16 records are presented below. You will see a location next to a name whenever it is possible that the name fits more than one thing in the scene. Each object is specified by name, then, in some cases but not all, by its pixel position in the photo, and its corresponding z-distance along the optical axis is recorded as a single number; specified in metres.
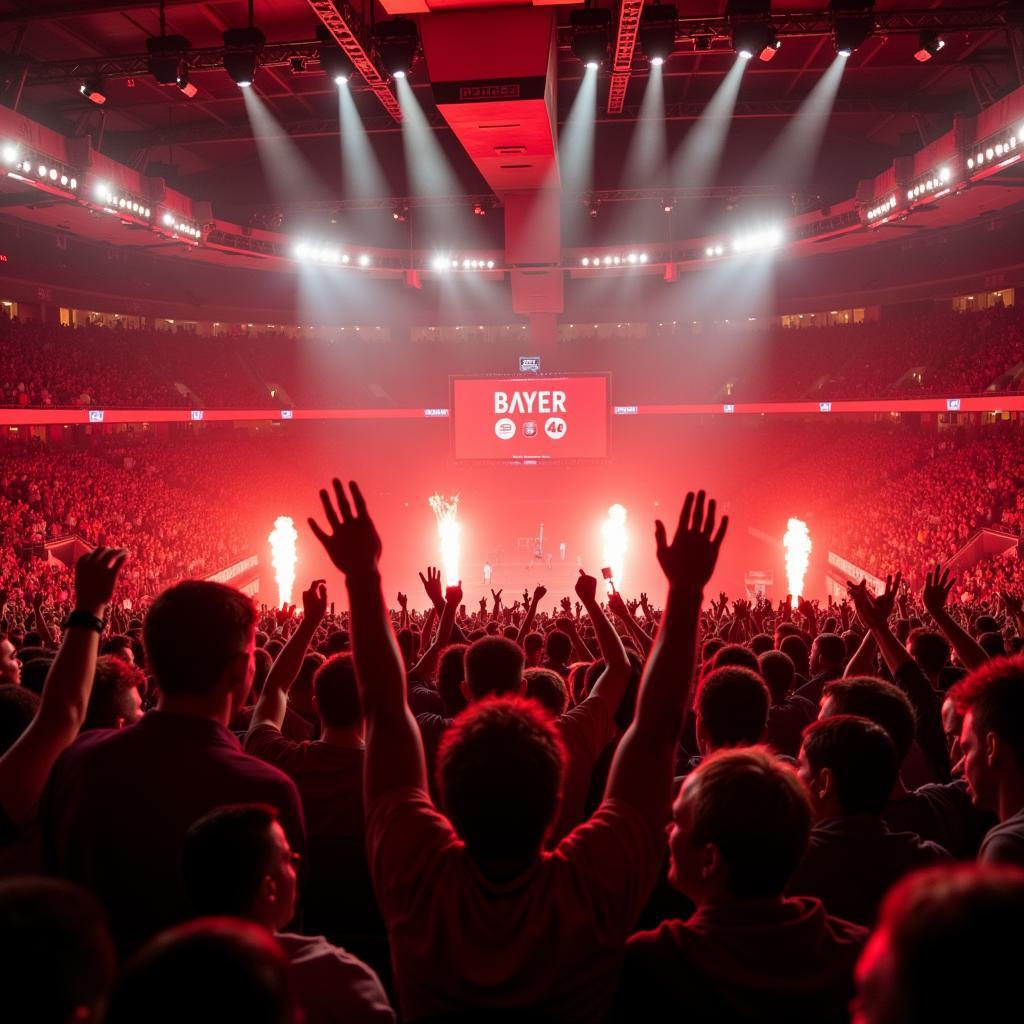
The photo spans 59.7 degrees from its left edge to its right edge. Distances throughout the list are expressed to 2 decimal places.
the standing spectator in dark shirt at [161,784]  2.42
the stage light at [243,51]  15.05
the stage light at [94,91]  18.92
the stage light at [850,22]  14.09
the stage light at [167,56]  15.82
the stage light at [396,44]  14.70
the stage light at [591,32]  14.05
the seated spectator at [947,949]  1.19
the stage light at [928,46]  16.41
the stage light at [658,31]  14.25
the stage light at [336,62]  15.44
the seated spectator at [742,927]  1.93
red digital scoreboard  30.42
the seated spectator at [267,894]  1.93
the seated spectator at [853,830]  2.93
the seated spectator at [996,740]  3.16
